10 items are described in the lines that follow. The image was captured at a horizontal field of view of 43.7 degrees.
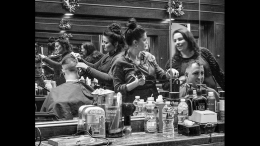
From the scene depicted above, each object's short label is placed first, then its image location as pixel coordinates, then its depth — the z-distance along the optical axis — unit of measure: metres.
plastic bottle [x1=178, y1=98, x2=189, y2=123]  2.60
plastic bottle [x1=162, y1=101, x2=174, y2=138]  2.44
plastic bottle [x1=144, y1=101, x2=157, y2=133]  2.52
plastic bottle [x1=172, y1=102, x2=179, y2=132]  2.56
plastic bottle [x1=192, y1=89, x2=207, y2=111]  2.62
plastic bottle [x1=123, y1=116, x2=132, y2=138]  2.41
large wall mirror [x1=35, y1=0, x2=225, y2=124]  2.28
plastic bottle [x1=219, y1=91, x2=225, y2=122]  2.73
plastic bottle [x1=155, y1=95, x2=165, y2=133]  2.53
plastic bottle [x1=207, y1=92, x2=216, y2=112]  2.73
